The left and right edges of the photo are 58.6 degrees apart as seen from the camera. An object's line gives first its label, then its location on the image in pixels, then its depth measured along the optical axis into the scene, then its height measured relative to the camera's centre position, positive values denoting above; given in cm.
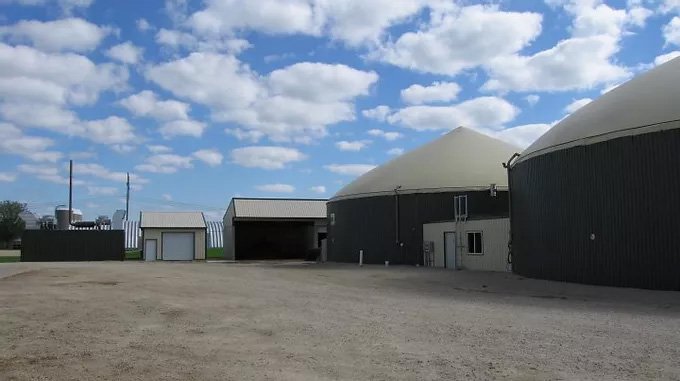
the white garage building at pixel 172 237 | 5072 +17
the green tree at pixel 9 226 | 9381 +223
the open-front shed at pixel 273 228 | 5178 +94
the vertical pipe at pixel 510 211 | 2525 +104
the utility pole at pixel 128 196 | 7352 +530
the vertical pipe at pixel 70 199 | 5840 +408
